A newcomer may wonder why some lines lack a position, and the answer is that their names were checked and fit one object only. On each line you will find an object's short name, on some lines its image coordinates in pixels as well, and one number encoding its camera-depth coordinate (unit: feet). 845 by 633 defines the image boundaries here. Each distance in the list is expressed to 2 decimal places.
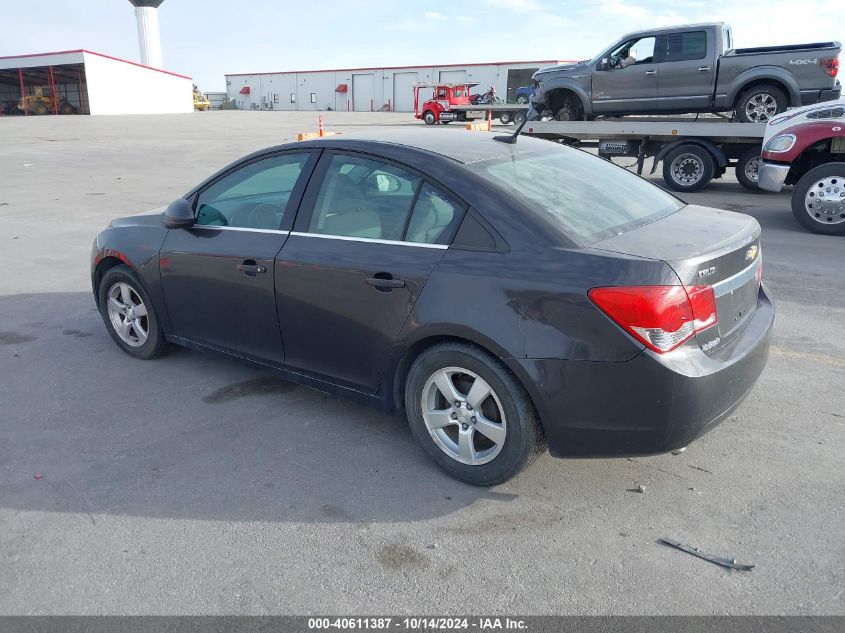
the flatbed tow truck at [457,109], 127.44
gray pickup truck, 41.88
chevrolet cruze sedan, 9.40
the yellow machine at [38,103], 181.88
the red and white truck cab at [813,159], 29.40
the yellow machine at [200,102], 234.27
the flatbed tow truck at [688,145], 39.70
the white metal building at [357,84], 205.16
